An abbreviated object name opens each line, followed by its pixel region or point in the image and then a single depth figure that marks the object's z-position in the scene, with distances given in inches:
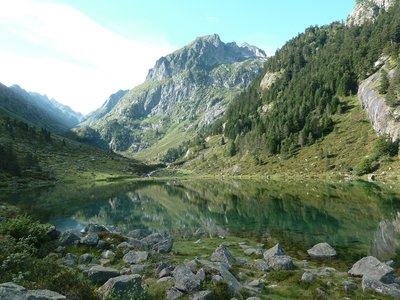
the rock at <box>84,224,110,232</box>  1429.0
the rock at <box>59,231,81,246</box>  1093.8
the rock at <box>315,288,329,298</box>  735.2
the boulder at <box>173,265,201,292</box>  665.0
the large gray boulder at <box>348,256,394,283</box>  847.1
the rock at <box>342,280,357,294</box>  772.2
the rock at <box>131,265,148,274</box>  822.4
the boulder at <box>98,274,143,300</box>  572.2
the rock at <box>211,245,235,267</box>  990.8
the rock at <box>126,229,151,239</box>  1502.2
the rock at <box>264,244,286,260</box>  1060.7
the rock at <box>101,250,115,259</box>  985.5
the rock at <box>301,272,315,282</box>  819.8
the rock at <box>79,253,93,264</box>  941.6
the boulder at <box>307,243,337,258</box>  1194.0
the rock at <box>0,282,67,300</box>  400.8
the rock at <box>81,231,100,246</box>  1100.5
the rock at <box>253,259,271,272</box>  929.2
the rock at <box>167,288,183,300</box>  642.2
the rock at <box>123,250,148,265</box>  909.8
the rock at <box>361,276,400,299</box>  754.2
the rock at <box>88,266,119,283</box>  709.3
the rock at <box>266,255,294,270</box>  936.9
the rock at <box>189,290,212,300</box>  614.5
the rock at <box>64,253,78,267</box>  893.8
